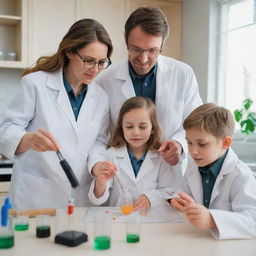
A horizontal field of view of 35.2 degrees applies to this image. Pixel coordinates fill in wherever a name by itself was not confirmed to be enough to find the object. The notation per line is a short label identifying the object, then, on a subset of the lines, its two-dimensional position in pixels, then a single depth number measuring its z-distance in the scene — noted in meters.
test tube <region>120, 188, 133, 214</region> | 1.43
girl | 1.71
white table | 1.08
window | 3.25
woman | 1.64
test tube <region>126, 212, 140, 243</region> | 1.15
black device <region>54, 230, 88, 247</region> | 1.11
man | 1.74
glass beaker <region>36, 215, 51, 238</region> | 1.19
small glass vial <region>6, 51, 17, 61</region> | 3.42
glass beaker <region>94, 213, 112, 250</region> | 1.09
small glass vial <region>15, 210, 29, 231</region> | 1.26
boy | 1.35
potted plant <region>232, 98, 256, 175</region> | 2.90
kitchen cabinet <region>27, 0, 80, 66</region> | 3.40
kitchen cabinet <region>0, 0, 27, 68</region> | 3.35
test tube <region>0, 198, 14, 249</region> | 1.09
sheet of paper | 1.38
